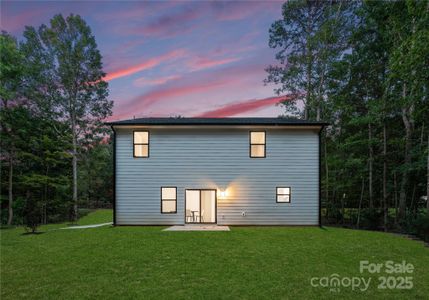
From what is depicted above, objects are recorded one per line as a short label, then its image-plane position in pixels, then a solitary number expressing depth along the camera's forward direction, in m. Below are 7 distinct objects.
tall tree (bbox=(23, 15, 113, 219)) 15.77
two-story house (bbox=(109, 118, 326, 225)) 11.35
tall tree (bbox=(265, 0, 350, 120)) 15.24
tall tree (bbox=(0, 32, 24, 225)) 14.17
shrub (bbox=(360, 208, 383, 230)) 12.92
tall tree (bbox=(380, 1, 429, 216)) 7.90
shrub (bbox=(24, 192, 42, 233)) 10.53
